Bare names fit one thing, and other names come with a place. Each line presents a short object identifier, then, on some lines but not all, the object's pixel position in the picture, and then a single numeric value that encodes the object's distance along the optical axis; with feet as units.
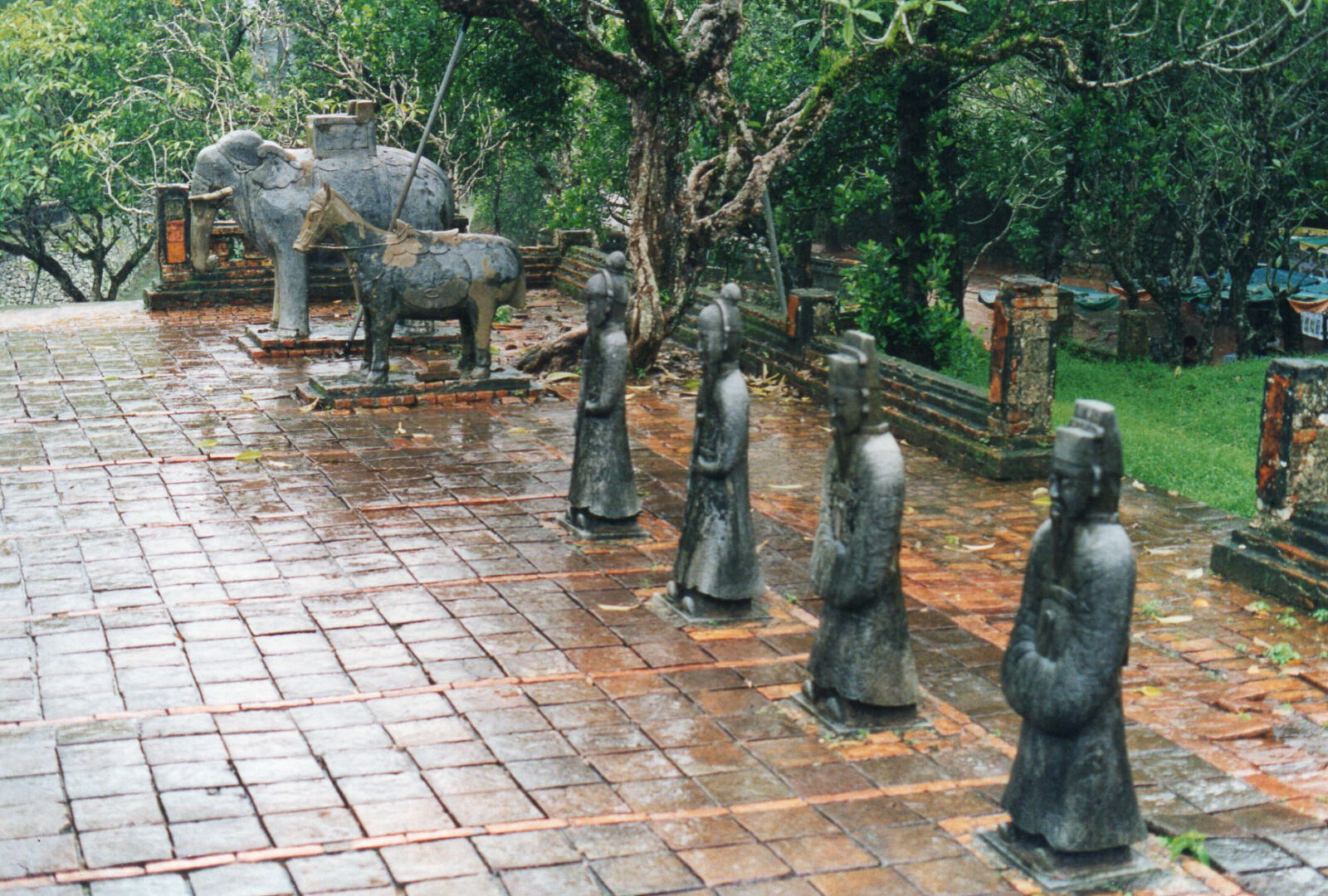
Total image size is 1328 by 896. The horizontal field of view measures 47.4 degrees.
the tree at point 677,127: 42.63
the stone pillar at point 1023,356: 36.35
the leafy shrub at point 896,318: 47.42
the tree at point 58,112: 69.26
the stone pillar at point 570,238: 63.62
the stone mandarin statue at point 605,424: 29.55
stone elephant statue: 47.57
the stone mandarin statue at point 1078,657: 17.46
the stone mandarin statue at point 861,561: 21.29
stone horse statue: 40.42
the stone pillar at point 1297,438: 28.66
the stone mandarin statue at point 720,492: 25.50
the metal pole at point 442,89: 40.65
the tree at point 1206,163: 48.16
